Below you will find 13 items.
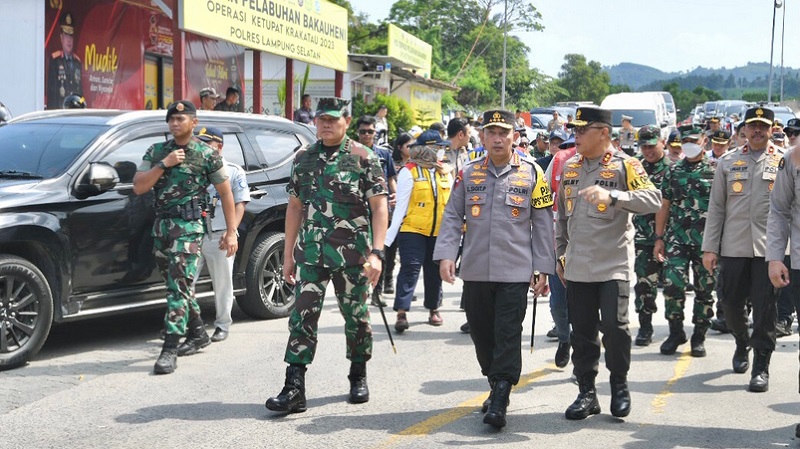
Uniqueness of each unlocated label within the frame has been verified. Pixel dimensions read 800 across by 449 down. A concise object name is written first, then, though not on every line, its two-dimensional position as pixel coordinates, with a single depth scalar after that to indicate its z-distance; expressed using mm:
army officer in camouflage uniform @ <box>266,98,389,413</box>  6527
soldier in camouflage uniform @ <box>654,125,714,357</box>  8844
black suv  7578
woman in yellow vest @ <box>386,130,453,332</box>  9539
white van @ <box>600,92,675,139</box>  30984
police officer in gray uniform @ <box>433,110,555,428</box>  6391
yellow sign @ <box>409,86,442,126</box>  41500
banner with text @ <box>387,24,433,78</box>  31906
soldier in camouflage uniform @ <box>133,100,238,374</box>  7703
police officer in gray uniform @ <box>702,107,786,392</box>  7602
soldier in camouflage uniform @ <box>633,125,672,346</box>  9195
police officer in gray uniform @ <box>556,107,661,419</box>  6402
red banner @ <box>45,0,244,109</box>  16812
